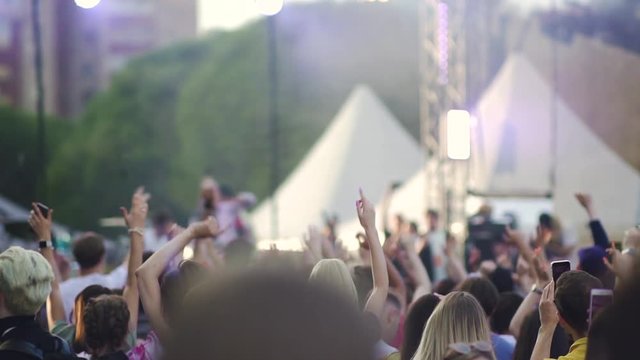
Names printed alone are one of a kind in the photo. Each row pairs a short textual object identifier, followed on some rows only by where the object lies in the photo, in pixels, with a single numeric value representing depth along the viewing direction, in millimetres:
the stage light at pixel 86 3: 19051
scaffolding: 34071
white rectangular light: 30717
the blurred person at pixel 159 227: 23856
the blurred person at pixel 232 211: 23128
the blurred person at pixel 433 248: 18789
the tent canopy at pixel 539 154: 24433
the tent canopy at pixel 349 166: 39293
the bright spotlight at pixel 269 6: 24203
